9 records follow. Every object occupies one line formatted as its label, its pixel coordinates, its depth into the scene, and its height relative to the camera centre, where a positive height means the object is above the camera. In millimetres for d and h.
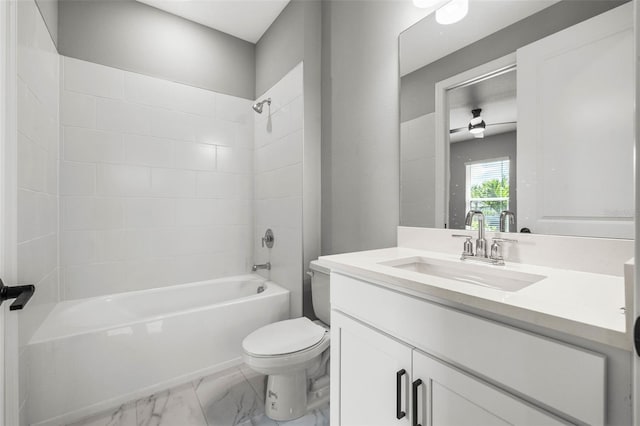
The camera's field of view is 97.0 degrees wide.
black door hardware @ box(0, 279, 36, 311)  729 -213
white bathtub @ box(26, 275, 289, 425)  1409 -753
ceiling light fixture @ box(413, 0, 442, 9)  1344 +1008
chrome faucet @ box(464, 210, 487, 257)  1110 -115
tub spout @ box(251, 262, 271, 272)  2398 -452
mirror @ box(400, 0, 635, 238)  859 +349
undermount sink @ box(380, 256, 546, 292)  908 -221
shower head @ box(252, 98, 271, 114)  2365 +924
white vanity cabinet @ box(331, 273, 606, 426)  545 -385
